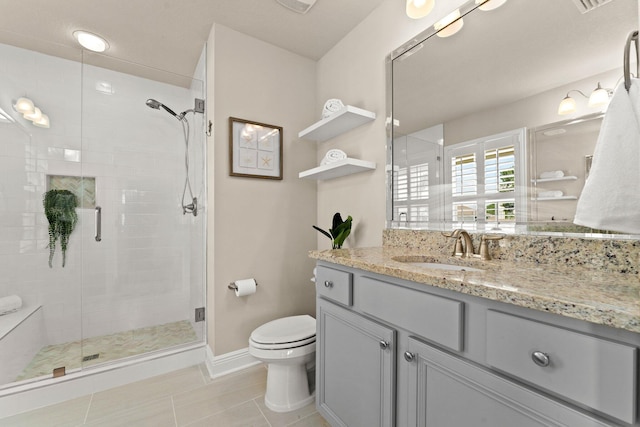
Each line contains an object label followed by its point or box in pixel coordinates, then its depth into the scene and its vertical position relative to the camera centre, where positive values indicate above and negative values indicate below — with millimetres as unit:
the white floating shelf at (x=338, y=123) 1729 +615
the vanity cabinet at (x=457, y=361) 549 -402
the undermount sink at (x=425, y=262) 1281 -239
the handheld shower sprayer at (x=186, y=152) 2392 +554
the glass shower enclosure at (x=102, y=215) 2031 -21
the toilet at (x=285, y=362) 1518 -837
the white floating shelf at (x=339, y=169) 1722 +297
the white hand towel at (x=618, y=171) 708 +112
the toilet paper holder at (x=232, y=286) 1952 -521
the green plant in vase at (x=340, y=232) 1823 -129
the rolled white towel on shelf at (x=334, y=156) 1914 +401
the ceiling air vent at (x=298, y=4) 1733 +1333
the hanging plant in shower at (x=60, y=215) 2141 -20
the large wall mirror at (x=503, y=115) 978 +445
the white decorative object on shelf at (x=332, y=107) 1890 +734
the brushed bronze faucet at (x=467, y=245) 1183 -144
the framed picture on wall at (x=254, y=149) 1987 +478
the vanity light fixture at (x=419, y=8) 1434 +1081
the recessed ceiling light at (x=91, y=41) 2018 +1302
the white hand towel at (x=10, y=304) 1929 -653
